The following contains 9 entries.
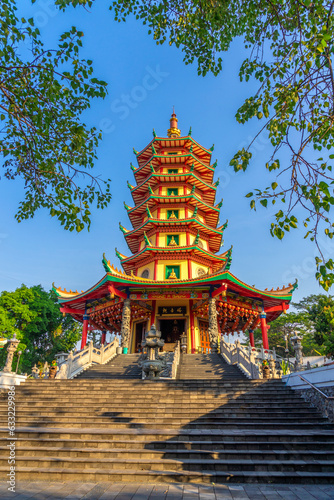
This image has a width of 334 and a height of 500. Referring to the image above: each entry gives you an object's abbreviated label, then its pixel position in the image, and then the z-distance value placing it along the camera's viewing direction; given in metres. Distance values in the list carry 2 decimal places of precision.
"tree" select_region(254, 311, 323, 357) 38.27
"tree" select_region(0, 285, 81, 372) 25.81
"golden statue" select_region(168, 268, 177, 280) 18.08
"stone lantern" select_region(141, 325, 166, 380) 10.66
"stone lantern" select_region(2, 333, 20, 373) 10.90
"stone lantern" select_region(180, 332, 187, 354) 15.31
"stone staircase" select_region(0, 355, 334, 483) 4.91
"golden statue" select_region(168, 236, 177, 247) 19.70
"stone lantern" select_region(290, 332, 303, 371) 10.46
